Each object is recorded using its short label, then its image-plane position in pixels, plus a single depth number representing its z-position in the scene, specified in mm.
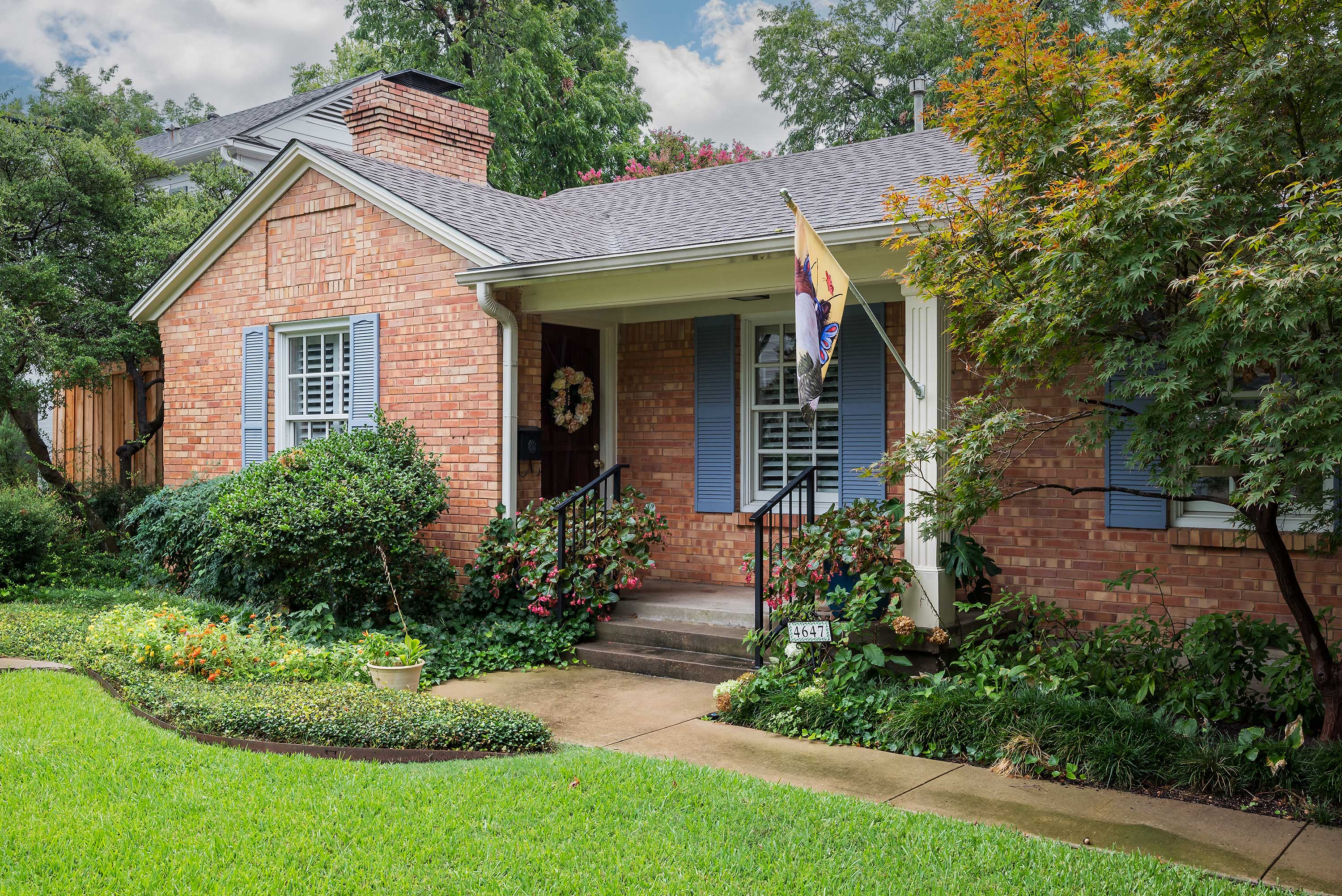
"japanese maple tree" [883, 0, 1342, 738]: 4008
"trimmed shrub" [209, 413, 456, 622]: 8109
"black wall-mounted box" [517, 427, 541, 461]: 8742
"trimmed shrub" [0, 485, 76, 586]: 10211
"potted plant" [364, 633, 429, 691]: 6414
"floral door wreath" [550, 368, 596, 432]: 9273
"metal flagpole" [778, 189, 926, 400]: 5641
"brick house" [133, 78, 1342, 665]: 7164
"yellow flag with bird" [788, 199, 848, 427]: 5582
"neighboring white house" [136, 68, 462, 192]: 20281
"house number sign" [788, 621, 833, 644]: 6238
